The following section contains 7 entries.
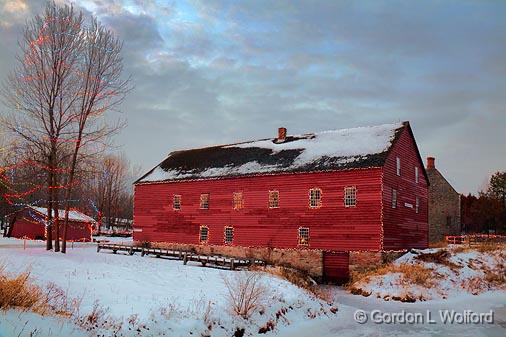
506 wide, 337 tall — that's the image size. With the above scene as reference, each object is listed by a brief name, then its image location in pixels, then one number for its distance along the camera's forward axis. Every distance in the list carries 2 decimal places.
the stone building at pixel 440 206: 47.72
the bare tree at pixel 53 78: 29.56
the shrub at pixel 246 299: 14.49
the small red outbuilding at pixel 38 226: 50.59
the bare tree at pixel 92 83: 30.89
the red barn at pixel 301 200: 29.27
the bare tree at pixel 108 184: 81.12
